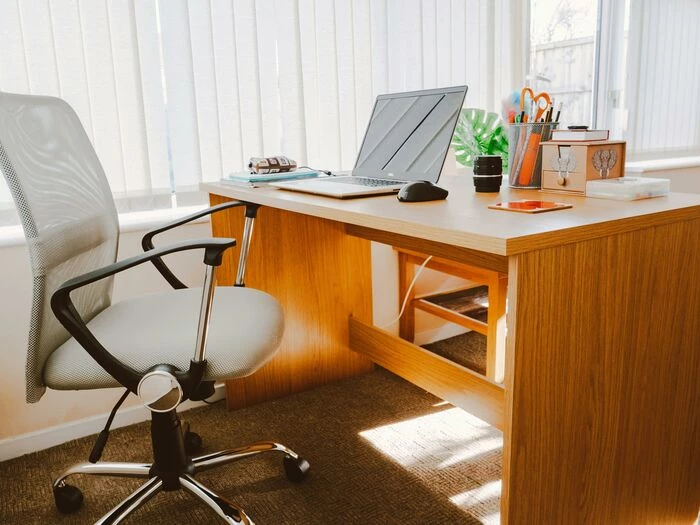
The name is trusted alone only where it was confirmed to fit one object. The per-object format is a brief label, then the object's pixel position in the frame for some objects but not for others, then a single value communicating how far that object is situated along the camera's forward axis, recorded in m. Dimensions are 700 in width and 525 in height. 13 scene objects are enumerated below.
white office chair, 1.12
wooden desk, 0.96
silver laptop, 1.52
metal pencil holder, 1.50
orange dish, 1.12
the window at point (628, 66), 3.08
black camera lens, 1.51
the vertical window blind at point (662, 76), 3.22
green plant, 2.32
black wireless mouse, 1.32
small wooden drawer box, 1.35
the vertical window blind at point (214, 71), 1.78
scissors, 1.51
